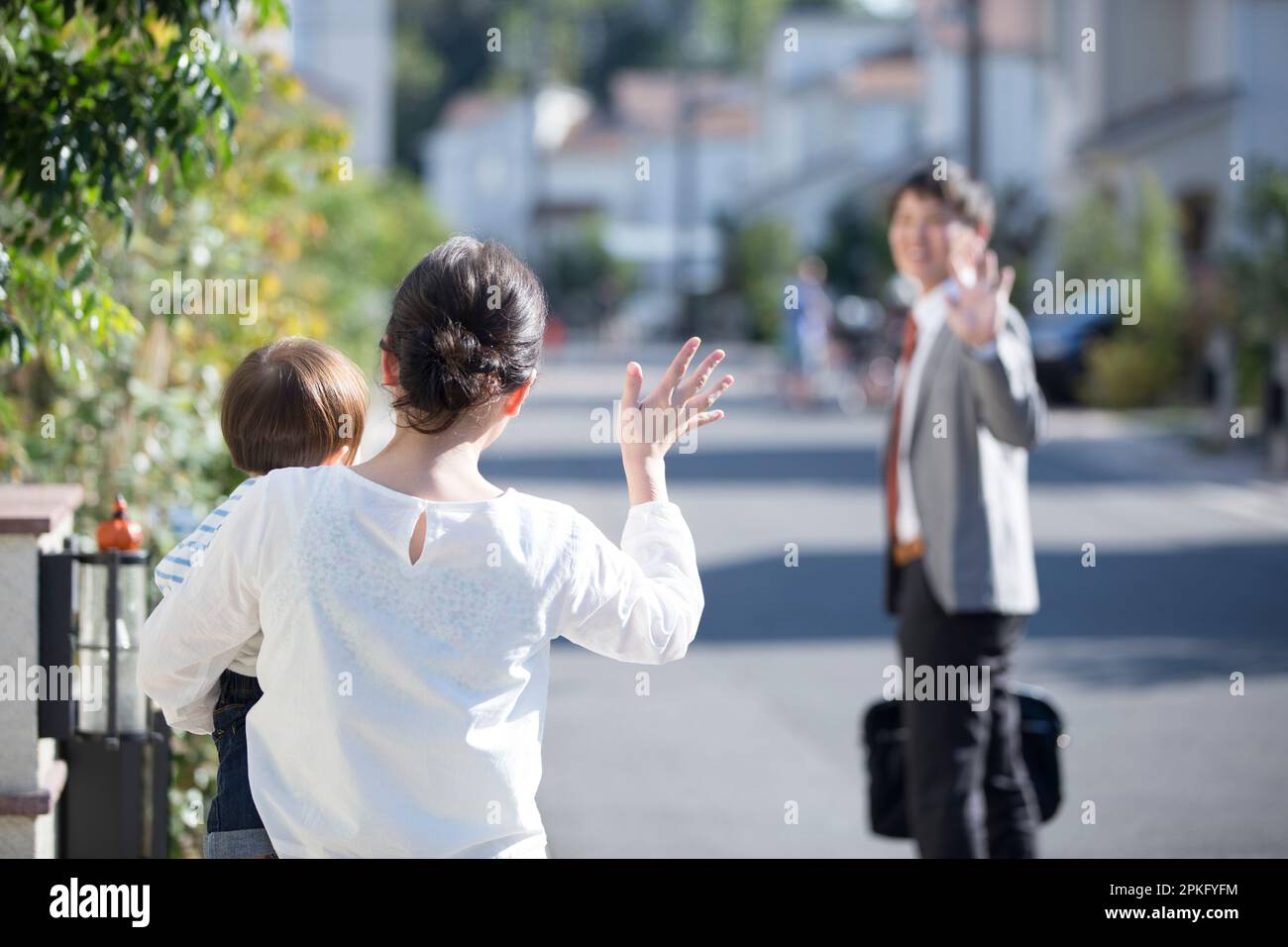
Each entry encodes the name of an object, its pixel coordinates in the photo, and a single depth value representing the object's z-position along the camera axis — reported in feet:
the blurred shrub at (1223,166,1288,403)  55.42
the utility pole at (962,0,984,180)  83.97
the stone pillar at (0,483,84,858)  11.47
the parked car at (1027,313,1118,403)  84.02
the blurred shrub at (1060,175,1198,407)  78.59
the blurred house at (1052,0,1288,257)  90.89
